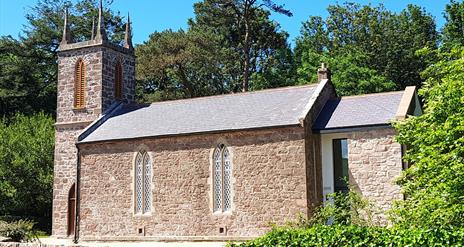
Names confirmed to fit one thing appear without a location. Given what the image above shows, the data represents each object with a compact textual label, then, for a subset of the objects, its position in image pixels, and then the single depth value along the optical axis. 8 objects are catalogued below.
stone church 22.00
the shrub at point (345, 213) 18.09
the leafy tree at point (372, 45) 39.94
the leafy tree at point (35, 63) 48.00
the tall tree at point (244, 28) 47.59
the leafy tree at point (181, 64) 45.16
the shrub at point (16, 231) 20.83
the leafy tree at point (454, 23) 40.06
